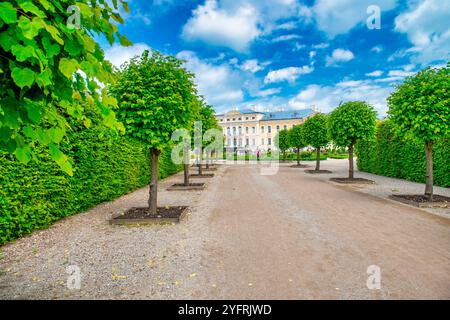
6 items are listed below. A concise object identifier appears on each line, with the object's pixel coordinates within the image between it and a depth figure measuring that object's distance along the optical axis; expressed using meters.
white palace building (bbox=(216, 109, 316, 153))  78.69
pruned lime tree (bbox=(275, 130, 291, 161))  32.66
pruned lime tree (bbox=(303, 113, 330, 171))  20.04
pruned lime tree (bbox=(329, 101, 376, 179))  13.45
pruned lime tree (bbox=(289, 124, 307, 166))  27.55
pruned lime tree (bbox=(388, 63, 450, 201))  8.02
